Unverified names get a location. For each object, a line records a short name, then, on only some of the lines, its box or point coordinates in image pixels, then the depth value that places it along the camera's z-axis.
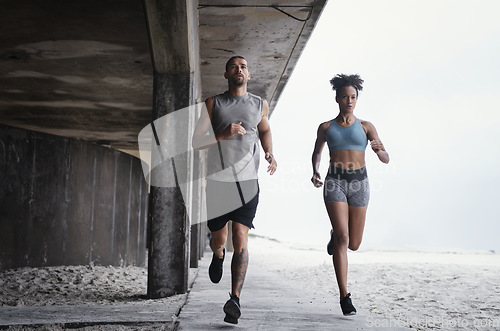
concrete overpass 5.51
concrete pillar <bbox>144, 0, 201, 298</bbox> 5.36
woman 4.50
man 4.00
